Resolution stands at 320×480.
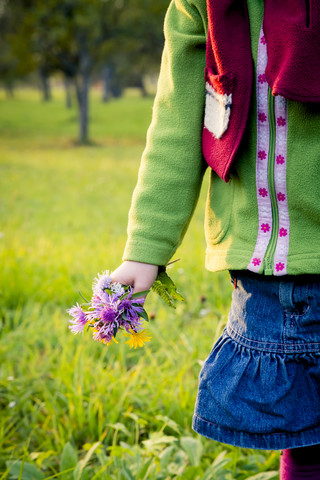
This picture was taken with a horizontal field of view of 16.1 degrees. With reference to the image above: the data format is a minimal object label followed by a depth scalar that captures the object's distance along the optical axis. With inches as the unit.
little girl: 68.4
